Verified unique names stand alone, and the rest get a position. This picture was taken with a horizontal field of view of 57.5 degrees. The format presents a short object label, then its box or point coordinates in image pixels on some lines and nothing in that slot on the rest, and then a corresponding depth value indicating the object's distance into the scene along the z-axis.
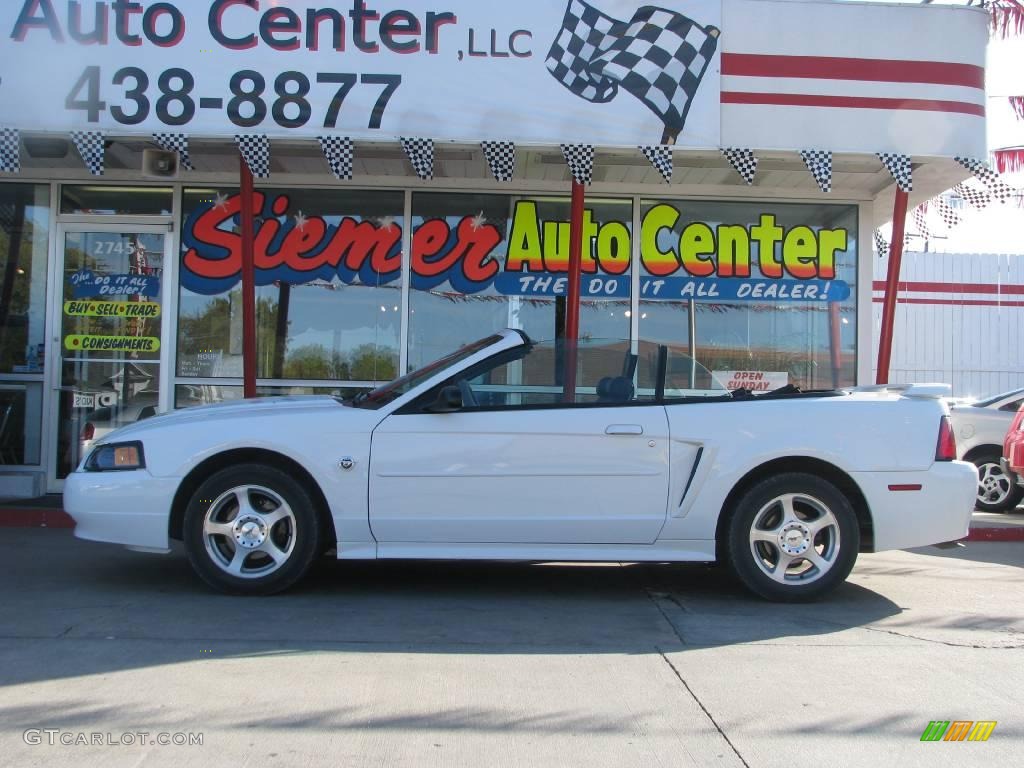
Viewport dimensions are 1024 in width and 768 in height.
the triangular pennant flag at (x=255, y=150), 7.76
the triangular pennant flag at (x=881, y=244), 11.02
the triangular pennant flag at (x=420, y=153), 7.81
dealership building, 7.95
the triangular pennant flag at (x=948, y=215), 9.22
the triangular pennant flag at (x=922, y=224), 10.47
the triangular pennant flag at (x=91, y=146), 7.70
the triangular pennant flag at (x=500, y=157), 7.89
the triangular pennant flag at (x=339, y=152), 7.80
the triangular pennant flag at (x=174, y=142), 7.75
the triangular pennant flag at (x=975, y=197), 8.30
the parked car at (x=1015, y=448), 8.61
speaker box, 9.04
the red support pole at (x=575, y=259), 8.42
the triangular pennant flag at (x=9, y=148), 7.70
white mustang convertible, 5.41
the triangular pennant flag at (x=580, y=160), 7.95
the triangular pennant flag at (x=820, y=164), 7.90
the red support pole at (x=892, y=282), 8.55
